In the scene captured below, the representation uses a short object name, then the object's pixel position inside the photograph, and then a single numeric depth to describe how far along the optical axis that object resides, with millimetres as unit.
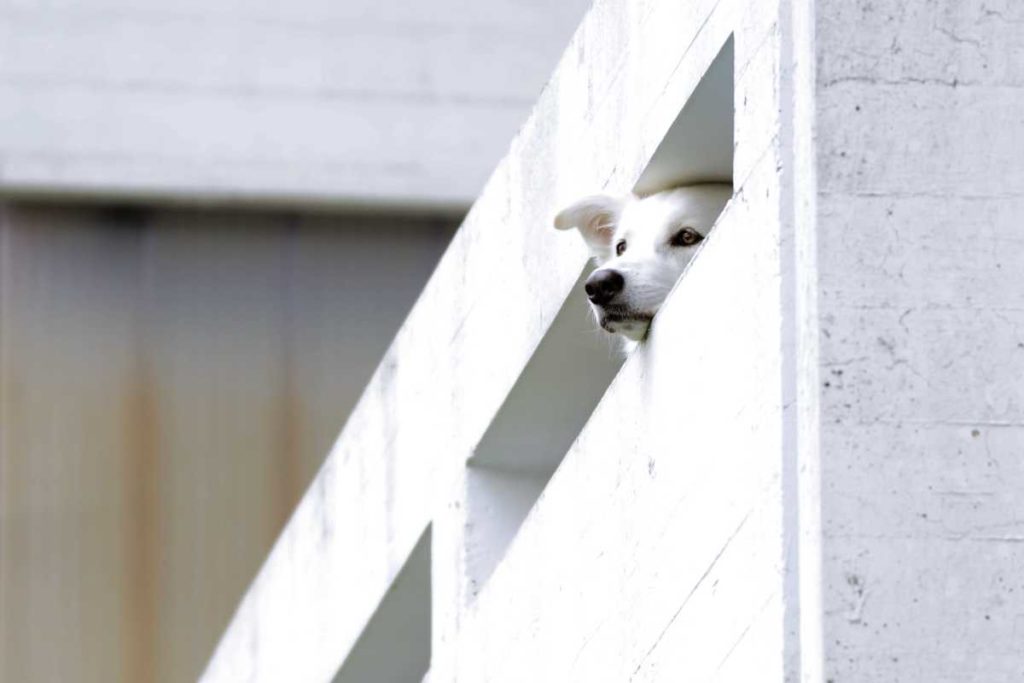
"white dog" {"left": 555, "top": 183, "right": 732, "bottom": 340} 15758
